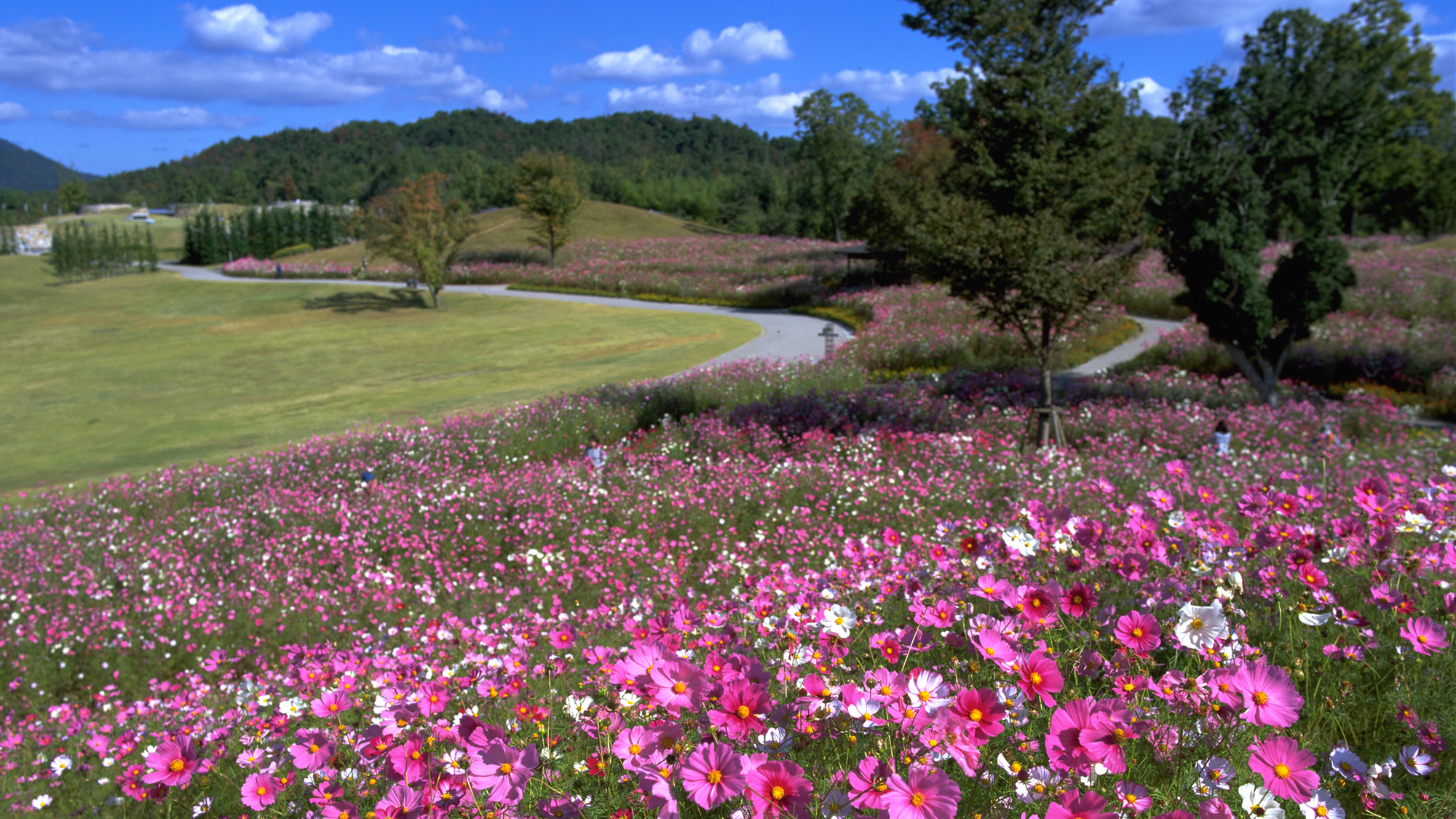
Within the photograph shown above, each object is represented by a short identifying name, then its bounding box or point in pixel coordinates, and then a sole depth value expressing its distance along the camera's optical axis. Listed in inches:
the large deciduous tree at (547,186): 1907.0
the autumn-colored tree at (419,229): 1502.2
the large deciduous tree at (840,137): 2285.9
